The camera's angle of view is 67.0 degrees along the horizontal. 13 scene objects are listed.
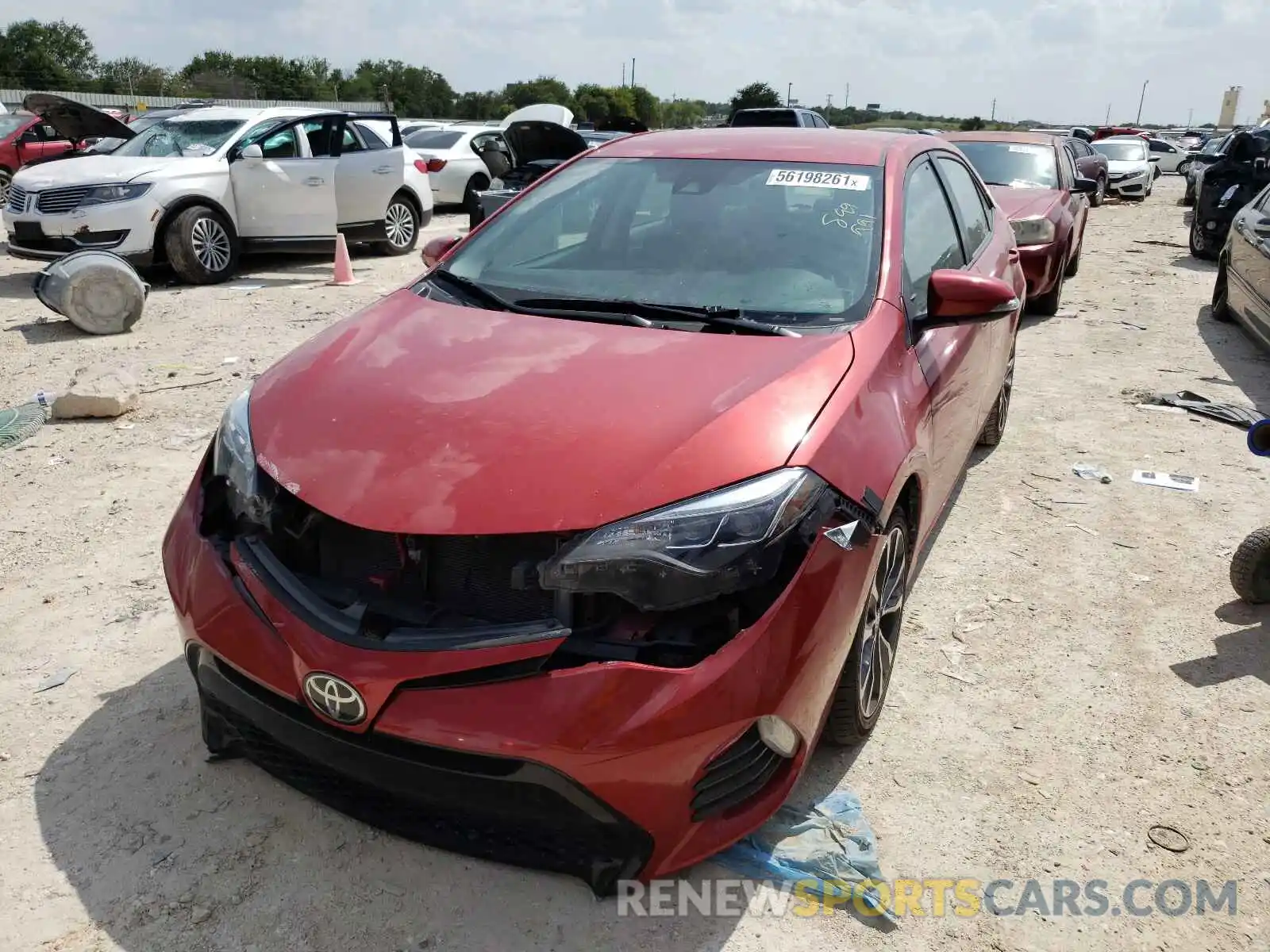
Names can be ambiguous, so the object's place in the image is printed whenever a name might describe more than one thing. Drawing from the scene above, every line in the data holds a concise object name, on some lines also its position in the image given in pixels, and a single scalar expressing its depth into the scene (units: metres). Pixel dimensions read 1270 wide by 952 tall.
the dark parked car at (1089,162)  15.19
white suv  9.02
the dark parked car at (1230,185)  10.99
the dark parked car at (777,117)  15.97
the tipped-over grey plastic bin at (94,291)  7.43
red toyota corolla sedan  1.97
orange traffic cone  9.95
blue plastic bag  2.32
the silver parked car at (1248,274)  7.17
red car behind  8.20
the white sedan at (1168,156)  33.97
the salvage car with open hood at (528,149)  9.91
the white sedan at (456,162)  15.28
